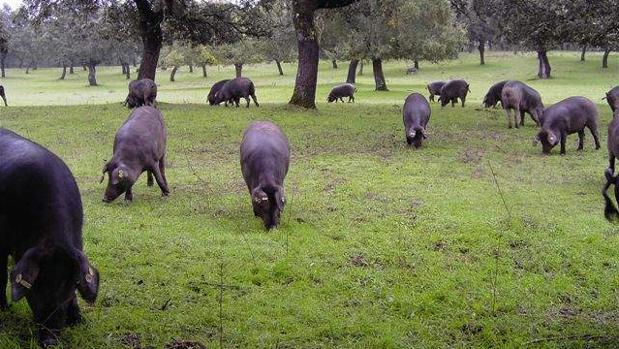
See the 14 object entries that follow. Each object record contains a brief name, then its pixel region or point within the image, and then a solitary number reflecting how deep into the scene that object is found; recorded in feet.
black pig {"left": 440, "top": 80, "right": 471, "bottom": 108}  93.97
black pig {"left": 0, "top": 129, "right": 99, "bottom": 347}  17.06
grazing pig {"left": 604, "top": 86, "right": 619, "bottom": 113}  63.21
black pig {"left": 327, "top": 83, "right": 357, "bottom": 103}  114.11
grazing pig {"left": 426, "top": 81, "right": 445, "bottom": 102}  111.74
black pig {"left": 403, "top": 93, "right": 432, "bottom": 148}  55.88
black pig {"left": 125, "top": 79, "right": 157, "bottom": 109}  77.71
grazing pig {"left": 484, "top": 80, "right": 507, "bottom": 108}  85.30
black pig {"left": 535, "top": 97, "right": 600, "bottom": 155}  53.16
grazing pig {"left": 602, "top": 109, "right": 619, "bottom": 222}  39.14
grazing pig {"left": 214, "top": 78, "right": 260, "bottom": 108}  91.91
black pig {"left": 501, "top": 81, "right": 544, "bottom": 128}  69.31
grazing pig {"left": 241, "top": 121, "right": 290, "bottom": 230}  30.86
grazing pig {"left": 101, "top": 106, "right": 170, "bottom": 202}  35.17
